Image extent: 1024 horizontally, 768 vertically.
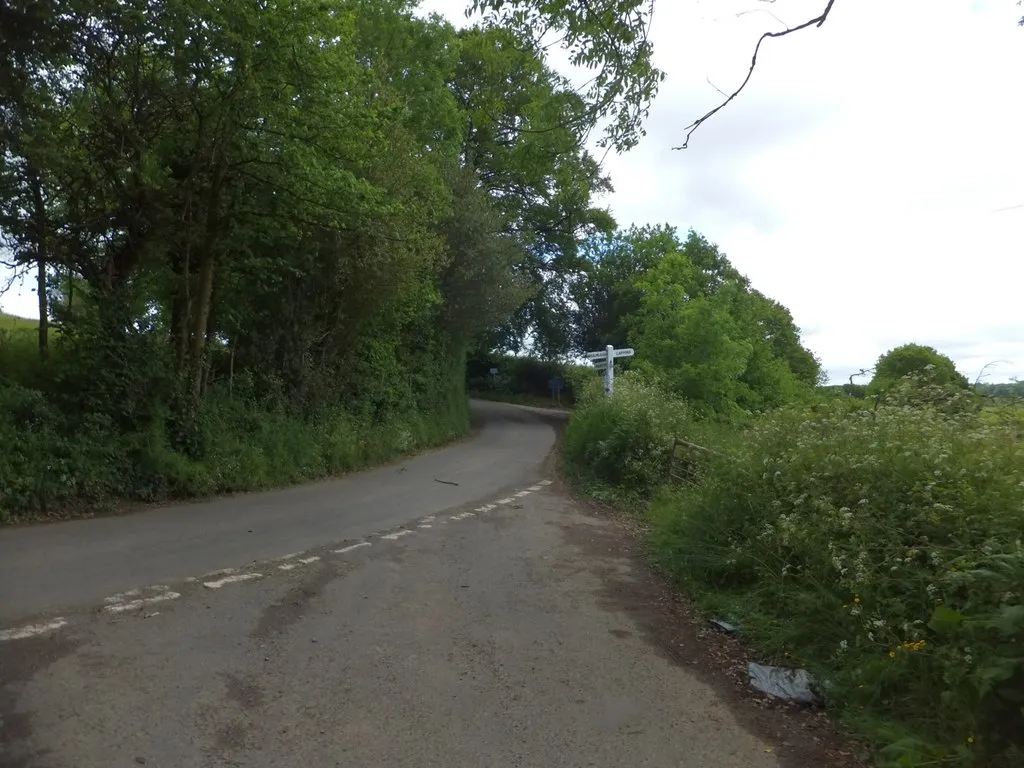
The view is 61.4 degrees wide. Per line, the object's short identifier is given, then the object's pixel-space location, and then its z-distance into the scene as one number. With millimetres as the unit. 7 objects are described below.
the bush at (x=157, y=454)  10719
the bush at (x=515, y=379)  53500
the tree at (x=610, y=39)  7453
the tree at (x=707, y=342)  29297
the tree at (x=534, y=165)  8086
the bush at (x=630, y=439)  17266
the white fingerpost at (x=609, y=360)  24562
